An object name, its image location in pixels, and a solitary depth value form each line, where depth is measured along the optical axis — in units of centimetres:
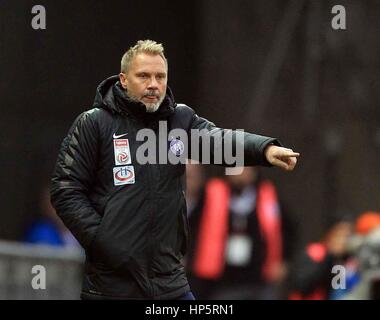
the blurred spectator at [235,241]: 2069
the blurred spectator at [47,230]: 2177
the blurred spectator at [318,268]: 1680
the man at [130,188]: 1168
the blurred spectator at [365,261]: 1619
